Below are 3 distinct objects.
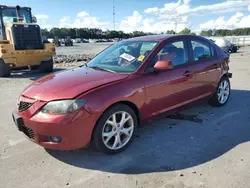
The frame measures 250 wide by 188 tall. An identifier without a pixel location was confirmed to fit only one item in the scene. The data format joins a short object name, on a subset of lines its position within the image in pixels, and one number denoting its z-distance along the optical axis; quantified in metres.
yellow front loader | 9.46
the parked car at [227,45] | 24.59
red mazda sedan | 2.89
